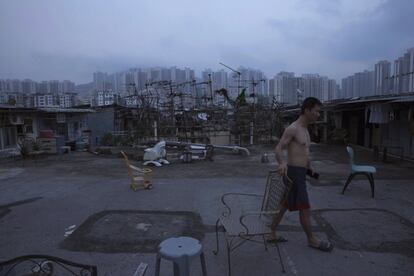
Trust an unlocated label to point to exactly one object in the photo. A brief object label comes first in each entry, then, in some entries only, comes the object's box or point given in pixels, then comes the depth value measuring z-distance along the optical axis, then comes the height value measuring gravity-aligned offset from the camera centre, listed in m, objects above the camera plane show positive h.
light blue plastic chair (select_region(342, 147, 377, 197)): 6.33 -0.94
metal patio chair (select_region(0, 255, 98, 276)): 2.45 -1.49
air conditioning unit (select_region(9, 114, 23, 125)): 13.71 +0.25
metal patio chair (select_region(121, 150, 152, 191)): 7.07 -1.31
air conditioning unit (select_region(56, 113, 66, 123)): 16.49 +0.37
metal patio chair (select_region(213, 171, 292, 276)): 3.37 -1.11
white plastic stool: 2.53 -1.04
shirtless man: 3.77 -0.43
